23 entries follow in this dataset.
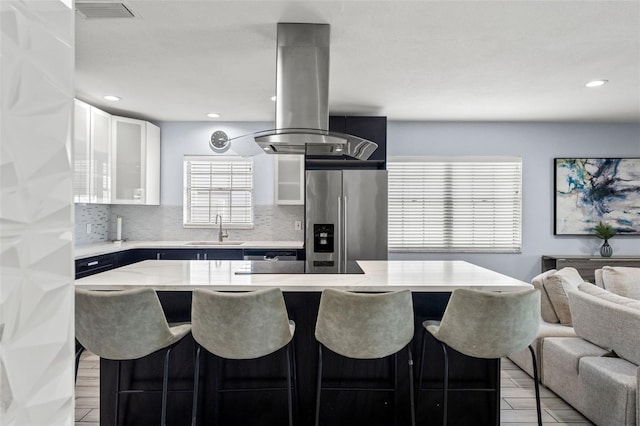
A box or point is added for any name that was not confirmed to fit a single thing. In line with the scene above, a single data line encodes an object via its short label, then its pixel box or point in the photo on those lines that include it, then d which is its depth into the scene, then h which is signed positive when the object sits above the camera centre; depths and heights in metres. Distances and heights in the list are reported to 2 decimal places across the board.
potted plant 5.28 -0.26
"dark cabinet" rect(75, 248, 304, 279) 4.78 -0.48
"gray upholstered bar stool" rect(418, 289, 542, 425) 2.03 -0.53
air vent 2.38 +1.15
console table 5.11 -0.59
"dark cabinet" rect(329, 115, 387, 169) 4.97 +1.00
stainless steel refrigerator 4.66 -0.03
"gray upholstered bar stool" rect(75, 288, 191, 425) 1.93 -0.52
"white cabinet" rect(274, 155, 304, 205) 5.29 +0.37
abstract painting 5.50 +0.26
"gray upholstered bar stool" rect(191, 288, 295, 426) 1.96 -0.52
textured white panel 0.46 -0.01
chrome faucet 5.35 -0.31
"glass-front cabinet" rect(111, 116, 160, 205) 4.83 +0.58
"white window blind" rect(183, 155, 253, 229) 5.52 +0.27
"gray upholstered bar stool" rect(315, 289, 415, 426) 2.00 -0.53
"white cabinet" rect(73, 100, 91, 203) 4.16 +0.57
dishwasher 4.80 -0.50
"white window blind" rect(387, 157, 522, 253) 5.54 +0.10
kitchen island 2.42 -0.95
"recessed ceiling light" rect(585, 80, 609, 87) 3.79 +1.19
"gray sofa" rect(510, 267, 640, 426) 2.35 -0.87
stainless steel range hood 2.65 +0.80
